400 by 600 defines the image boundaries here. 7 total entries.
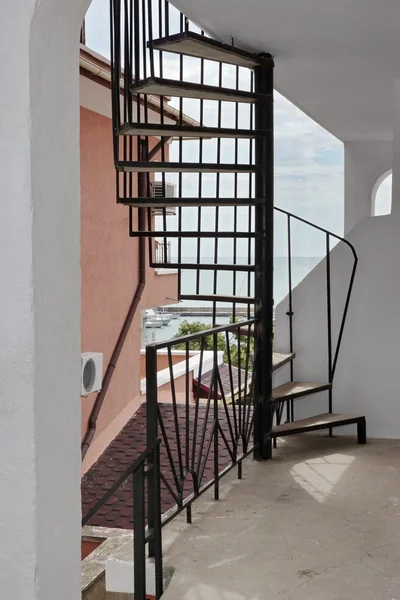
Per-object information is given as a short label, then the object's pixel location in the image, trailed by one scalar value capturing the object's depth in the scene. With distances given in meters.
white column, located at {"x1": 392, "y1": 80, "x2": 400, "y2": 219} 4.57
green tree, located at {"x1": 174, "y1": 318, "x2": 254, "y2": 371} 16.87
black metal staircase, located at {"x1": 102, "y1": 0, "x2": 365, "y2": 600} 3.55
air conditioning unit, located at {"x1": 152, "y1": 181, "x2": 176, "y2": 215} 9.15
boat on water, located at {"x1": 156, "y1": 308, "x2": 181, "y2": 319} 37.03
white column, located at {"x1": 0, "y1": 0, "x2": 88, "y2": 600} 1.61
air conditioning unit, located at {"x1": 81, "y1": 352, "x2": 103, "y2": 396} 5.43
